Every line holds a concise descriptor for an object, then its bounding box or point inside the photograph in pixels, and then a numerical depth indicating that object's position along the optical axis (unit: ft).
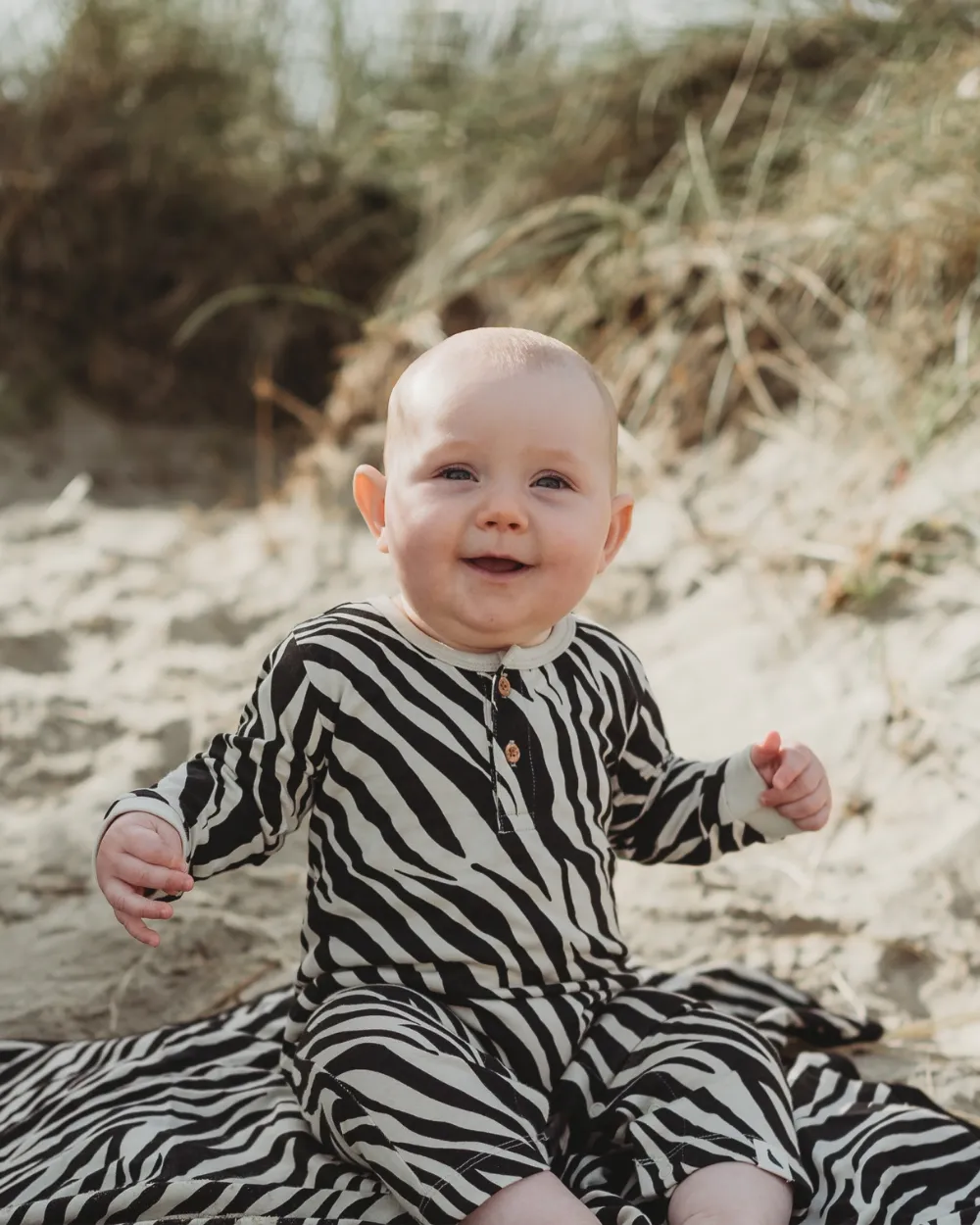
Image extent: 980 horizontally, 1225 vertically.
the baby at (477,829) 4.10
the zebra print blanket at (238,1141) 4.01
